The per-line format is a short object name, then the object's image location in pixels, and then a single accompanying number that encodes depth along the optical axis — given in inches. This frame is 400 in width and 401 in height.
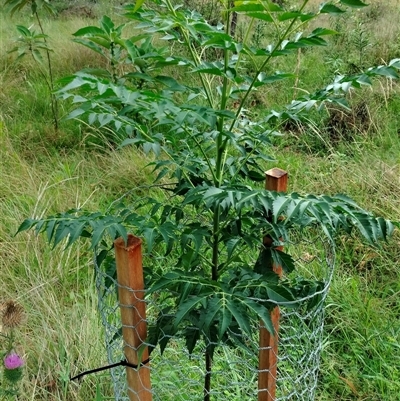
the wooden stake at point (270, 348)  60.4
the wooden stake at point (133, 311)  51.7
